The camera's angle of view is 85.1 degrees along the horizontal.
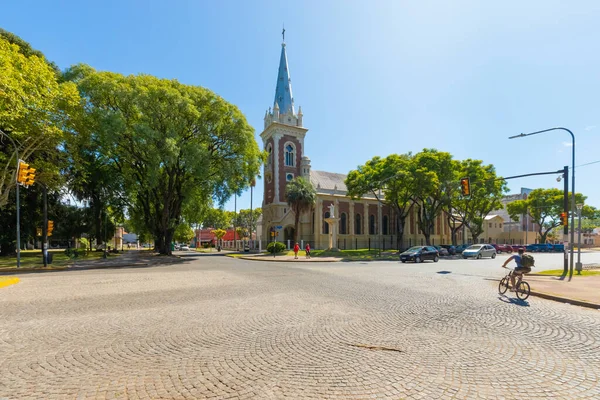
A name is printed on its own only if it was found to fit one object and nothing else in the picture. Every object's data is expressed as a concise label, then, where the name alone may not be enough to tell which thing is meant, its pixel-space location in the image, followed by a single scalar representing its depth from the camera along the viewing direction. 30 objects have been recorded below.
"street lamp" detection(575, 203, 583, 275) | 16.81
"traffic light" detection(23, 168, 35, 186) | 15.96
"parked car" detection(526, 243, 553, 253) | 51.00
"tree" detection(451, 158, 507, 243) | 42.00
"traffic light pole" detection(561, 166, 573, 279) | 16.59
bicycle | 9.91
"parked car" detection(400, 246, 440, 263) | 27.06
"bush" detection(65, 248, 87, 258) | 30.45
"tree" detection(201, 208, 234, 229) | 86.62
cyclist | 10.03
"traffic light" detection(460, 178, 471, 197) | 18.44
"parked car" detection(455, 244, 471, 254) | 40.90
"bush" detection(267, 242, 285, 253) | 36.78
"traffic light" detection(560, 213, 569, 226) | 17.15
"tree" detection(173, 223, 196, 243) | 49.87
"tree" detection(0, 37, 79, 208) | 17.20
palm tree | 42.38
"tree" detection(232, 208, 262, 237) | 89.57
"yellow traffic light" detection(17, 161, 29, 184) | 15.40
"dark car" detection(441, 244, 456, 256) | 40.06
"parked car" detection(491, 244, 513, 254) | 48.79
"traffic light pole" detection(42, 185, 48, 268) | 20.05
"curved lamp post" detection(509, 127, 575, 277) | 16.25
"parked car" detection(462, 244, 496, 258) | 32.91
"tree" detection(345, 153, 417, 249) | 38.34
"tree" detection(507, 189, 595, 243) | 59.66
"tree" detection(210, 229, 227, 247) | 67.56
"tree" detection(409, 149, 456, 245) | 37.53
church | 52.16
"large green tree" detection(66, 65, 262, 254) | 24.59
